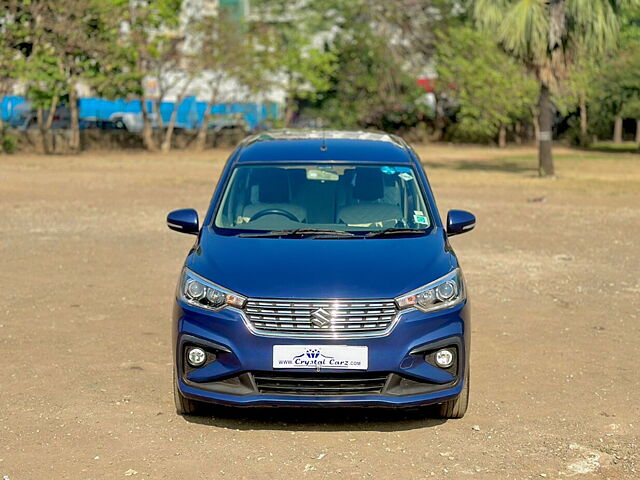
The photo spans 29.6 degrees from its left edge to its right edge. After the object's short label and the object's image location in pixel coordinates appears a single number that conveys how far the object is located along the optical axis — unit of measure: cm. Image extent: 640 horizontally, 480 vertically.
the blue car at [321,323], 612
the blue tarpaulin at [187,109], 4956
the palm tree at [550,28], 2878
